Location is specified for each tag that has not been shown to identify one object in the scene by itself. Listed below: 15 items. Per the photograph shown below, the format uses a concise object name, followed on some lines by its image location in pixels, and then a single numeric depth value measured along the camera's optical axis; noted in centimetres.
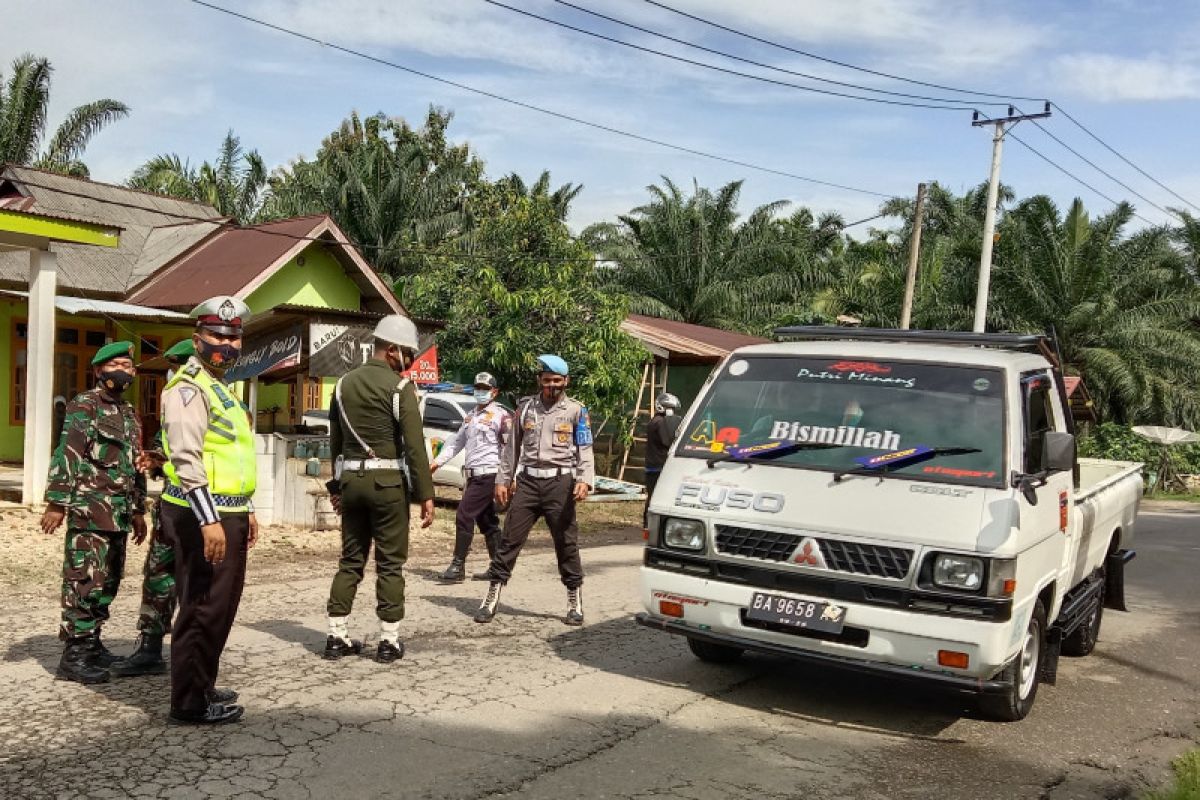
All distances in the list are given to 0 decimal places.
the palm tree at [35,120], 2662
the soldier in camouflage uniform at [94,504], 566
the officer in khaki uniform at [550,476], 750
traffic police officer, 483
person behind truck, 1309
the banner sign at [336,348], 1331
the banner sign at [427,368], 1711
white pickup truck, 509
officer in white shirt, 950
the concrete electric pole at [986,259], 2405
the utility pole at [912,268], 2417
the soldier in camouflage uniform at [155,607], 572
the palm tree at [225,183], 3091
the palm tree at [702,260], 3017
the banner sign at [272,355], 1323
